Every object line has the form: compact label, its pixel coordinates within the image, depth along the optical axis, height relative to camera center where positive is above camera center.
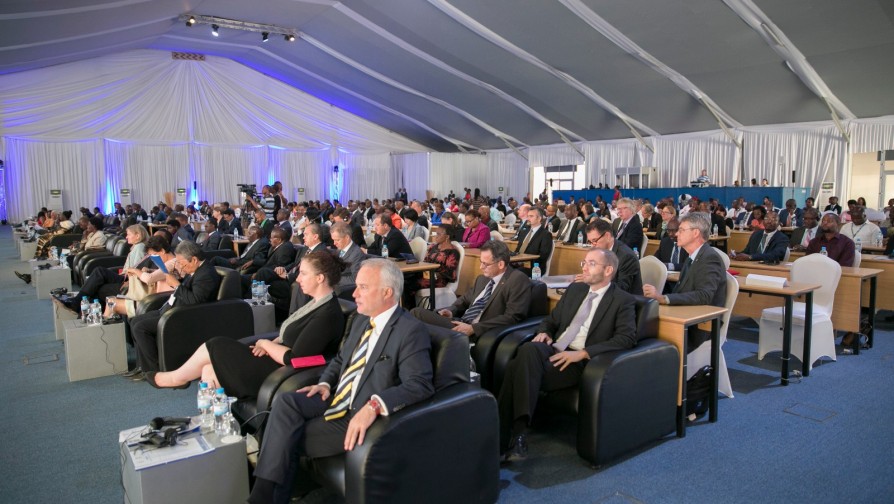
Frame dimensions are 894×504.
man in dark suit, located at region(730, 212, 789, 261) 6.37 -0.42
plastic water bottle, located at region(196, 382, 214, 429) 2.87 -0.98
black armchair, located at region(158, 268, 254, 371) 4.57 -0.91
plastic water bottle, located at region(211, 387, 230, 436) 2.80 -0.95
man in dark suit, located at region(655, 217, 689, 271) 6.38 -0.50
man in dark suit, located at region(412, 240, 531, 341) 4.00 -0.66
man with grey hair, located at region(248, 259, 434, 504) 2.58 -0.82
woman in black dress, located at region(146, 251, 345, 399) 3.46 -0.78
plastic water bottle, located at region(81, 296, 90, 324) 5.41 -0.94
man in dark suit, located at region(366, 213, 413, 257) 7.07 -0.35
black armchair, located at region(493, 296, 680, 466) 3.24 -1.07
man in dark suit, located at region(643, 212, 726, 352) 4.07 -0.48
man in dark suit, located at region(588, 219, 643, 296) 4.65 -0.42
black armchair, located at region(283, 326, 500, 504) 2.38 -1.02
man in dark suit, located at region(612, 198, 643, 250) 7.77 -0.26
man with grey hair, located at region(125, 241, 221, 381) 4.77 -0.69
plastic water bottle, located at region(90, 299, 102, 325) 5.35 -0.93
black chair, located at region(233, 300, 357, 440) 3.17 -1.01
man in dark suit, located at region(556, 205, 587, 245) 8.94 -0.30
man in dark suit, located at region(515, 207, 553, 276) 7.65 -0.42
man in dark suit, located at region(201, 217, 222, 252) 9.56 -0.53
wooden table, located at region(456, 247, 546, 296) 7.81 -0.85
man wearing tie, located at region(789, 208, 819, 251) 7.27 -0.33
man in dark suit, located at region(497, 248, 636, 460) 3.40 -0.81
